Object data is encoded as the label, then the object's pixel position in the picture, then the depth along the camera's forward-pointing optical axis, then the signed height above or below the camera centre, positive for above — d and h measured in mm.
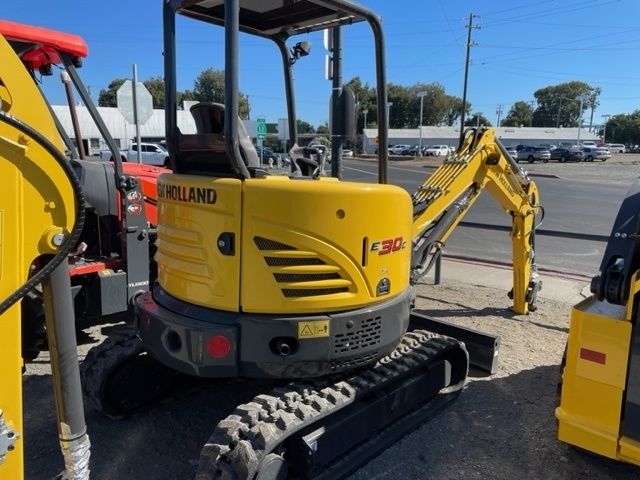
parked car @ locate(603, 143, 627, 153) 82675 +391
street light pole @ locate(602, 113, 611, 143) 108688 +3646
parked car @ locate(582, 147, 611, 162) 52188 -346
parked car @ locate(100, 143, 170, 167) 29656 -574
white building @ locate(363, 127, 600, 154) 88562 +2079
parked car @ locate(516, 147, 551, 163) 51594 -485
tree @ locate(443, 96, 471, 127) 110250 +7675
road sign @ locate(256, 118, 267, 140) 18397 +550
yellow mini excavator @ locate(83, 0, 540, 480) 2785 -770
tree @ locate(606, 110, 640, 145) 101375 +4298
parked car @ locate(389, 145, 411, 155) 72488 -471
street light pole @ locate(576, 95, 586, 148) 112569 +11217
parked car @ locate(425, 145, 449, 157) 68938 -471
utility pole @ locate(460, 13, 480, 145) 44553 +7135
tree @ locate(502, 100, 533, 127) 129750 +7948
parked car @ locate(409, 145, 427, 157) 70331 -550
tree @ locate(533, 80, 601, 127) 126688 +10988
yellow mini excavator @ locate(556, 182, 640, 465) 2896 -1137
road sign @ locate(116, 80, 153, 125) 10062 +772
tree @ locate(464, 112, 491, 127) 98412 +5230
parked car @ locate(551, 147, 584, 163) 51781 -432
